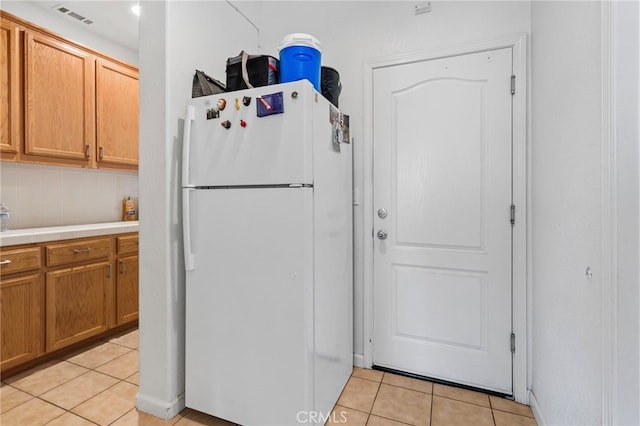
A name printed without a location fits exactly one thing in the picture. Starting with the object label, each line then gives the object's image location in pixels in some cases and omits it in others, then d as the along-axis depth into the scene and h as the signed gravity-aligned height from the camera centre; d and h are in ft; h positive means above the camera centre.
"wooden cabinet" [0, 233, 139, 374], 6.49 -2.02
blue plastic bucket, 5.19 +2.63
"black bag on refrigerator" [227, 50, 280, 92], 5.27 +2.46
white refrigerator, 4.66 -0.71
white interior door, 5.95 -0.16
